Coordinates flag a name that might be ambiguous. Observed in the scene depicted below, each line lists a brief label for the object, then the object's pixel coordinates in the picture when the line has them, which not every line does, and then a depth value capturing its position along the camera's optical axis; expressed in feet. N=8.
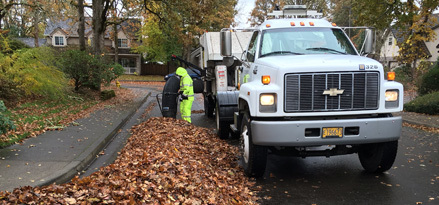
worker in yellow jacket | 35.32
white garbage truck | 17.80
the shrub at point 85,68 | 57.82
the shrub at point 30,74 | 42.22
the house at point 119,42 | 201.38
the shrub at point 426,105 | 47.60
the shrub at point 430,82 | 56.37
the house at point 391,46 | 150.63
